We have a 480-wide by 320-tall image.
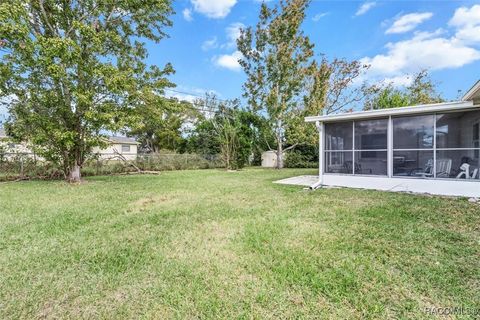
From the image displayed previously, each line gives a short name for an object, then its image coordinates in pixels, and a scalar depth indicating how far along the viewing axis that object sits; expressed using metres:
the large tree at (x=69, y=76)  8.15
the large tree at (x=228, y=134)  17.41
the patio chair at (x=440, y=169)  7.02
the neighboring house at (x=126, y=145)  26.77
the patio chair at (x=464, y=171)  6.76
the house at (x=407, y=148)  6.75
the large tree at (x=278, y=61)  17.89
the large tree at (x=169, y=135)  27.64
